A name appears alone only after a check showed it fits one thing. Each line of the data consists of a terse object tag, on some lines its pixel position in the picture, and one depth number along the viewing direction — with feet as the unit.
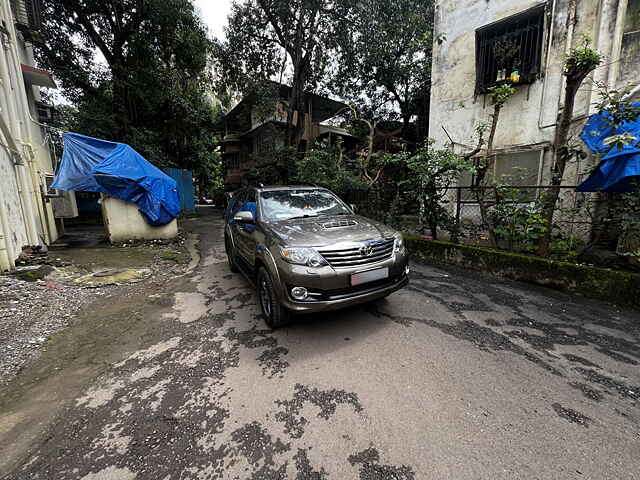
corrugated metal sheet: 51.69
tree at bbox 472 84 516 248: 16.25
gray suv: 9.03
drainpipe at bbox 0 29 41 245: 18.44
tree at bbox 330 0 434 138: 33.83
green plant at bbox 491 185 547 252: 15.08
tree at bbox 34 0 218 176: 35.65
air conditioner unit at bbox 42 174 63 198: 24.72
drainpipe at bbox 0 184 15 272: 14.84
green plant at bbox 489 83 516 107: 16.14
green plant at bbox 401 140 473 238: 17.56
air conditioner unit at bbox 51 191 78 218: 27.66
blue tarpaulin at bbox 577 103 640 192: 13.07
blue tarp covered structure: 23.25
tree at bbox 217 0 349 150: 35.04
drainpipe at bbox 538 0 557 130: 20.43
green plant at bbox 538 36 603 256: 12.90
